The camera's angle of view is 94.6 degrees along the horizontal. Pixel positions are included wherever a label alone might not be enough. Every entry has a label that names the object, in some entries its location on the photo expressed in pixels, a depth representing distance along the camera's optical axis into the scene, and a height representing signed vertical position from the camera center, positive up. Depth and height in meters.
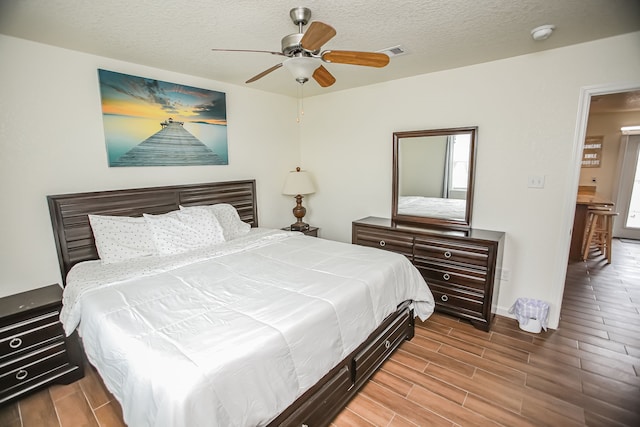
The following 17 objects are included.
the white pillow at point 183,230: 2.61 -0.53
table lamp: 3.97 -0.20
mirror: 3.06 -0.03
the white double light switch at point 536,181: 2.69 -0.07
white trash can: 2.68 -1.29
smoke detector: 2.06 +1.00
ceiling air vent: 2.46 +1.04
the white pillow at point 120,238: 2.42 -0.54
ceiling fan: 1.75 +0.71
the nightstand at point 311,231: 4.01 -0.79
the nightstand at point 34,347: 1.89 -1.16
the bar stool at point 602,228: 4.41 -0.84
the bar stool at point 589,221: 4.41 -0.74
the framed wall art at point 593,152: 5.63 +0.40
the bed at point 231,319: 1.21 -0.76
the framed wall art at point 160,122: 2.65 +0.51
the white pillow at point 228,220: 3.18 -0.51
